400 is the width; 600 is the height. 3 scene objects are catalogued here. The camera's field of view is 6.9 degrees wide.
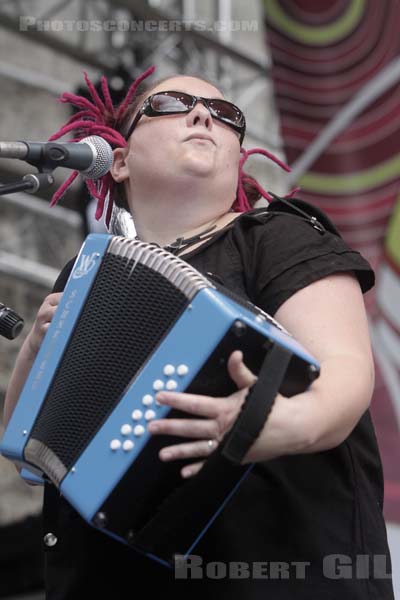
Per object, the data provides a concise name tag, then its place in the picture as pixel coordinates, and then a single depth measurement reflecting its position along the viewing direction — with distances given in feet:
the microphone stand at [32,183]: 12.50
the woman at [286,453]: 11.85
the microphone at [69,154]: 12.46
